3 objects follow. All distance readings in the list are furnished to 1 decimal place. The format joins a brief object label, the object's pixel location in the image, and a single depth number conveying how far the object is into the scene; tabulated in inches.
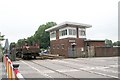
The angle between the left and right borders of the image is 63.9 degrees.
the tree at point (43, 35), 1347.0
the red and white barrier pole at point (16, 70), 67.1
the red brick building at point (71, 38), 726.6
